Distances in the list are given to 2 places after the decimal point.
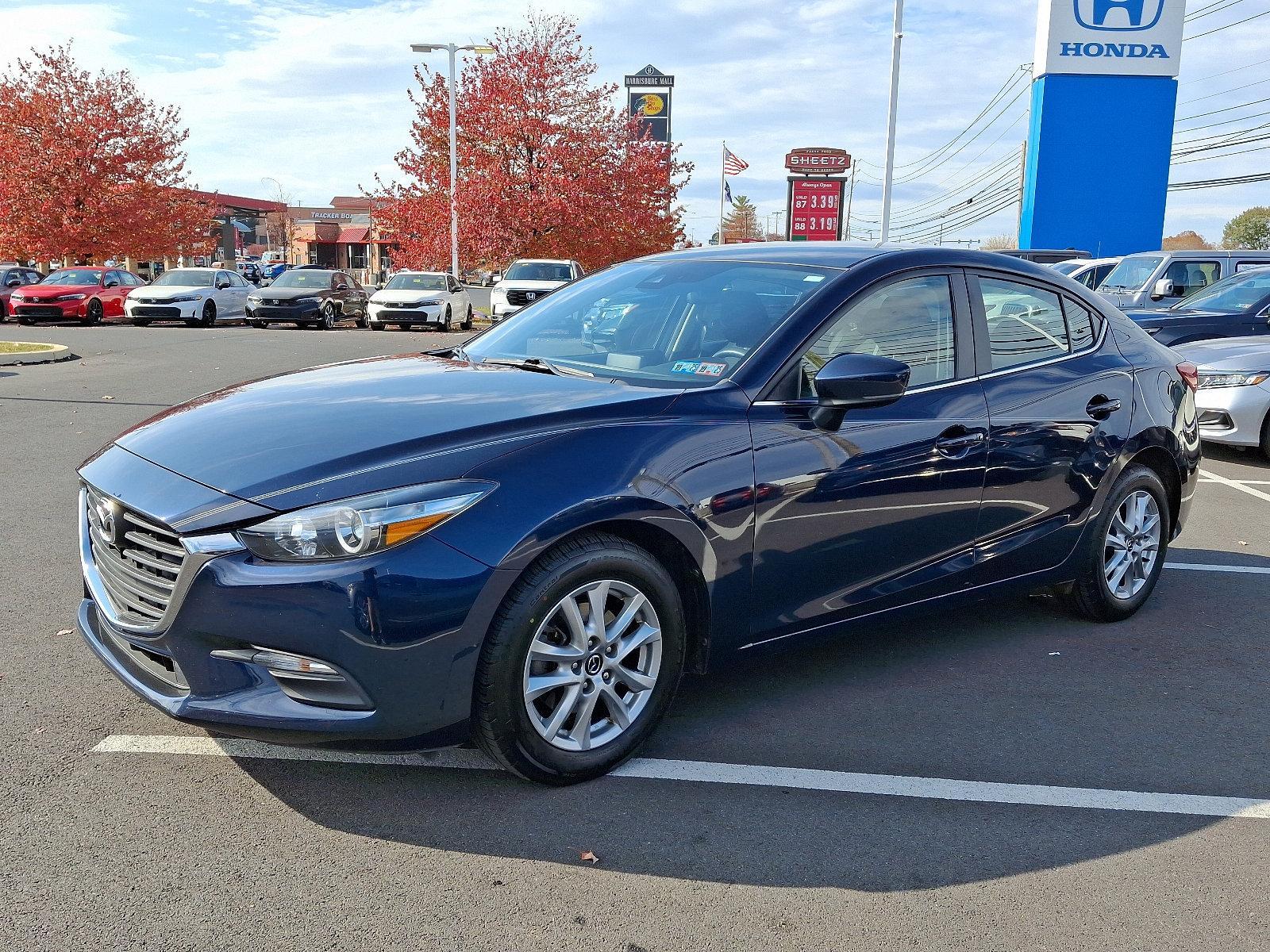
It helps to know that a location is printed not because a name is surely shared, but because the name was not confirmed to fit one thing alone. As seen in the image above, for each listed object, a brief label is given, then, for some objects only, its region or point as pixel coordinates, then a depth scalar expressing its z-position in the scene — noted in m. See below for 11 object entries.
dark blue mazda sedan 3.06
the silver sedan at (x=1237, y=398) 9.85
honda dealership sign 29.16
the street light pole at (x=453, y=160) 33.56
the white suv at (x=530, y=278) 24.73
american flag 61.53
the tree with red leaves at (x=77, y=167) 37.47
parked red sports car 26.69
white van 15.11
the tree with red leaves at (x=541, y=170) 33.97
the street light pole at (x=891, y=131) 27.77
